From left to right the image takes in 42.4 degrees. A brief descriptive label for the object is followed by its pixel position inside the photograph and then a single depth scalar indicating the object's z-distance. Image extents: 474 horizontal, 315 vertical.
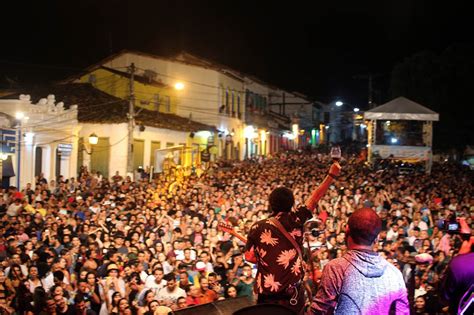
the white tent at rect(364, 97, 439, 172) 25.55
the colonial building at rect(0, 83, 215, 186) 20.53
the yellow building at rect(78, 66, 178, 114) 30.45
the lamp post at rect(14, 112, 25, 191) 19.17
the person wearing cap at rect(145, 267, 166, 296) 8.77
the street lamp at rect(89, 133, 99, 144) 22.03
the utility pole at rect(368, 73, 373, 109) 35.60
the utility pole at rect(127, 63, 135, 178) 20.60
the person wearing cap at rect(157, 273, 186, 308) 8.52
